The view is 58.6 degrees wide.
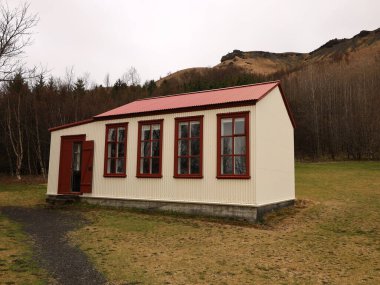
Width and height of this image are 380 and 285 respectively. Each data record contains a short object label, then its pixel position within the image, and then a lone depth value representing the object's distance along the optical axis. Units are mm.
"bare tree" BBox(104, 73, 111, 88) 59238
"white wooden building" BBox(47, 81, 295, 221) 11805
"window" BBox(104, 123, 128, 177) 14703
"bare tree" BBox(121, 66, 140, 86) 62891
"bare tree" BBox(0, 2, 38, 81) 13797
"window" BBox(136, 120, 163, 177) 13688
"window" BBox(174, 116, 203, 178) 12688
